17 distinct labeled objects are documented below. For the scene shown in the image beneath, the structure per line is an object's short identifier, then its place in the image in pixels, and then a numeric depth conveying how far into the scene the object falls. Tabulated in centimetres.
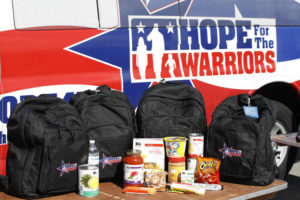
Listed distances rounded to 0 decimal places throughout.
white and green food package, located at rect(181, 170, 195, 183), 261
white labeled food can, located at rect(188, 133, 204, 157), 277
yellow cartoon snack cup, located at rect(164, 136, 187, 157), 267
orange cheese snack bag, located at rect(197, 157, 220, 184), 263
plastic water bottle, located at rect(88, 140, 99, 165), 265
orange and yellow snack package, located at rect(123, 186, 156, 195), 248
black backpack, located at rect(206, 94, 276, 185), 272
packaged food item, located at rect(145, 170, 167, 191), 255
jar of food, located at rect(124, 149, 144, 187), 256
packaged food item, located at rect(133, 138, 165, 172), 272
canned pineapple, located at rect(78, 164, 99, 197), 246
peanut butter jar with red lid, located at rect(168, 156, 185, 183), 268
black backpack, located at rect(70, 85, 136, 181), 278
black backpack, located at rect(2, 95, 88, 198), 249
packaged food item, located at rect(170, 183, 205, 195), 247
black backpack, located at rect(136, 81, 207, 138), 289
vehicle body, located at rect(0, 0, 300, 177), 330
